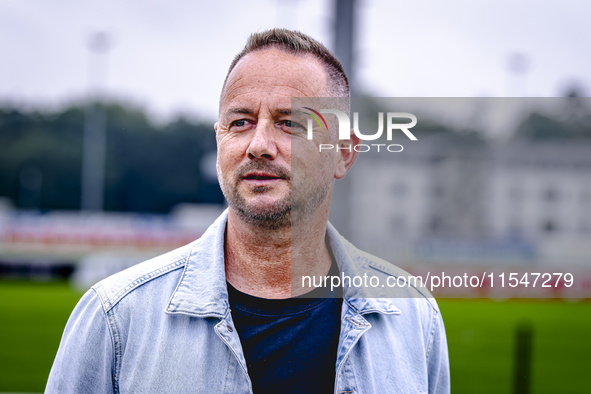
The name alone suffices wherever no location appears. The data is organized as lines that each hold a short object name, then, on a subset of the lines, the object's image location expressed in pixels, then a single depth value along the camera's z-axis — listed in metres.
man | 1.31
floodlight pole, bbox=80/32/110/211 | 25.56
